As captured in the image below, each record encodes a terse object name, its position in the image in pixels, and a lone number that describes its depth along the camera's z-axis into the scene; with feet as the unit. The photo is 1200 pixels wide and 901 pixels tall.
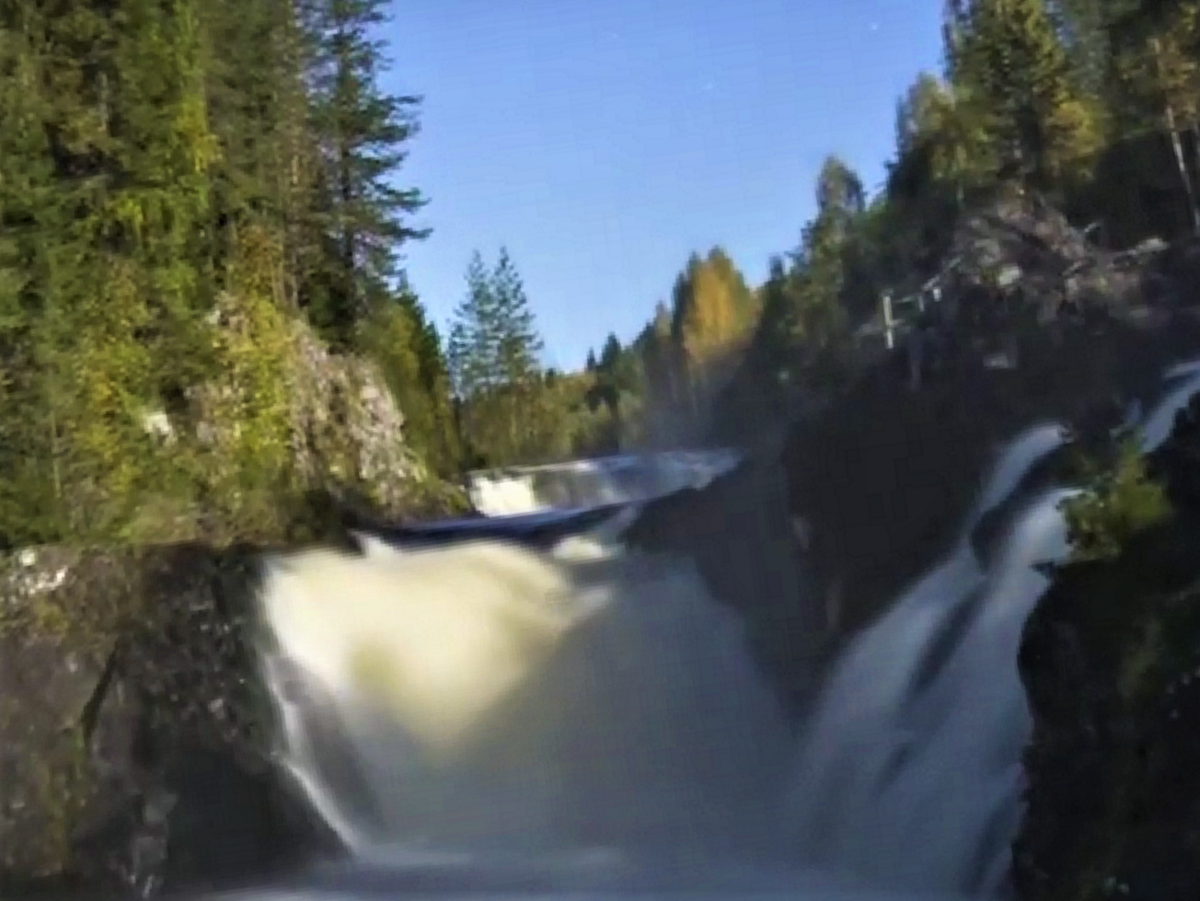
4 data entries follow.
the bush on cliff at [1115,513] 40.70
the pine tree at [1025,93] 129.49
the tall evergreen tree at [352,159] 122.62
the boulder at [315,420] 89.97
